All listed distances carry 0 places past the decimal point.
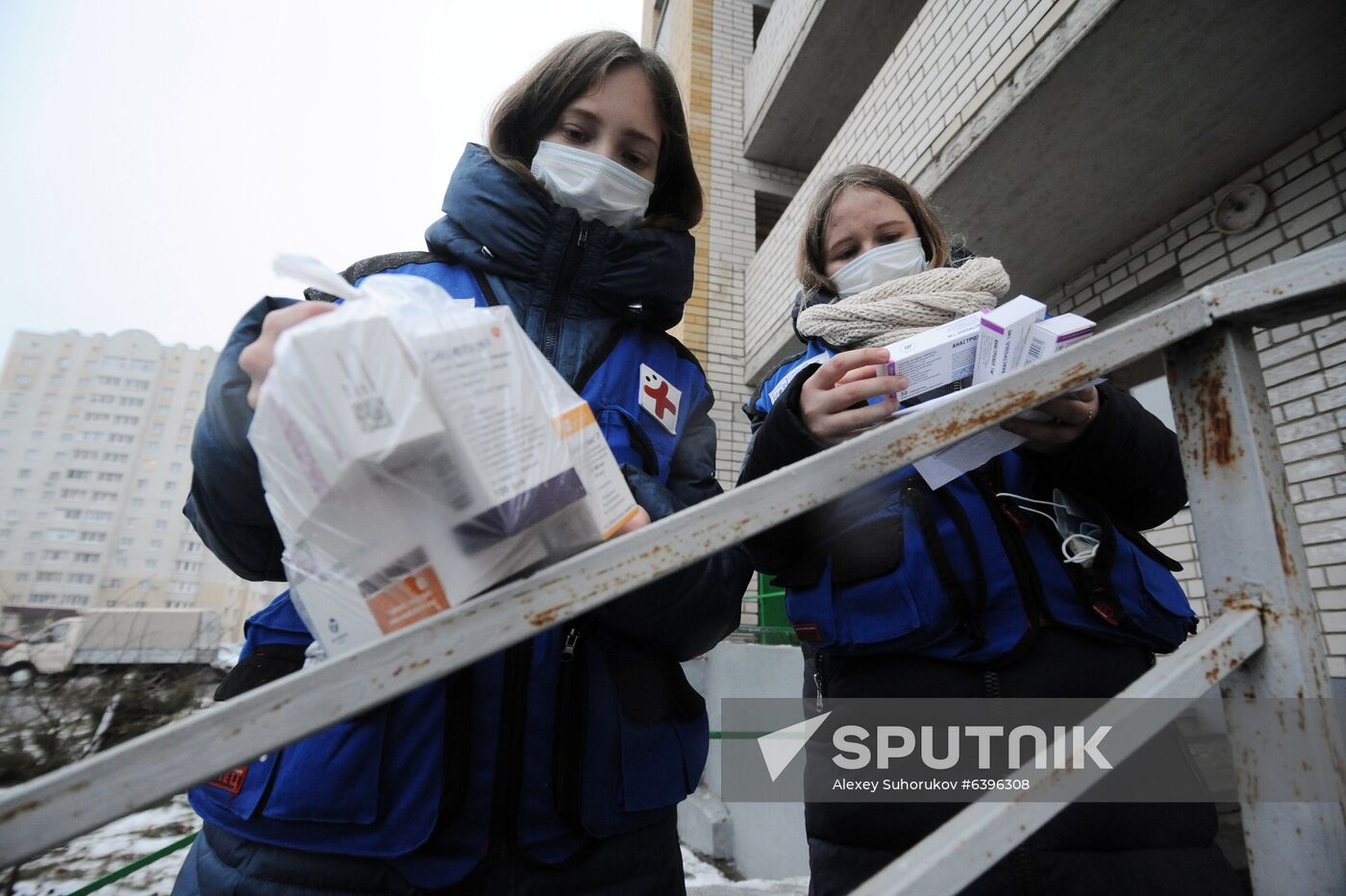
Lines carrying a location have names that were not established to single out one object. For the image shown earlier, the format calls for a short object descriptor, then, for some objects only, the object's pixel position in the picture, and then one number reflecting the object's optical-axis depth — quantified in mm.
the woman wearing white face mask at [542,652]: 808
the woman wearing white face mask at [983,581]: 954
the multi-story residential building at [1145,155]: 2287
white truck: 15016
